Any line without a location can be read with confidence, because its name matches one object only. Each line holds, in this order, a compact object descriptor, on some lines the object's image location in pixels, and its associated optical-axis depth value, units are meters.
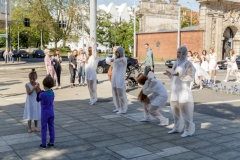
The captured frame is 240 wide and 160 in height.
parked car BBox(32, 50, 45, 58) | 61.28
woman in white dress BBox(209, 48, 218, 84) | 17.84
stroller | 15.96
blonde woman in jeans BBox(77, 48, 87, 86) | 15.75
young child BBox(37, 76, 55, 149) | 6.21
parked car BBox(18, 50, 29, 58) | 59.60
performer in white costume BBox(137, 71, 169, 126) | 7.95
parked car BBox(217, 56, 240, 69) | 32.06
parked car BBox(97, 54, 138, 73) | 24.82
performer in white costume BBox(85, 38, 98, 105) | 10.90
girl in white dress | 7.24
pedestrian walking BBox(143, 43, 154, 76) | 15.26
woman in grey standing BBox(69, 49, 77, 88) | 15.88
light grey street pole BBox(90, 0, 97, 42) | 14.12
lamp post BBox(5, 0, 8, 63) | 37.97
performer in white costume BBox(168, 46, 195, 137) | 6.97
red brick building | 40.84
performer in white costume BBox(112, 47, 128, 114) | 9.30
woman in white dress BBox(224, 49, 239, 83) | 18.38
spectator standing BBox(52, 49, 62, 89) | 15.29
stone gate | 39.28
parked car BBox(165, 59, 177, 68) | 33.46
